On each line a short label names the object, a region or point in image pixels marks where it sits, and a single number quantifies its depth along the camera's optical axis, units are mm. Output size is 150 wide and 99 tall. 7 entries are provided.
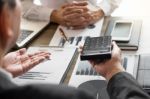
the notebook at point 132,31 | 1320
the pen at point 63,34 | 1446
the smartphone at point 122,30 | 1369
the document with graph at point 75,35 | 1414
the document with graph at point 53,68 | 1158
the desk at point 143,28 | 1337
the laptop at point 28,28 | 1449
